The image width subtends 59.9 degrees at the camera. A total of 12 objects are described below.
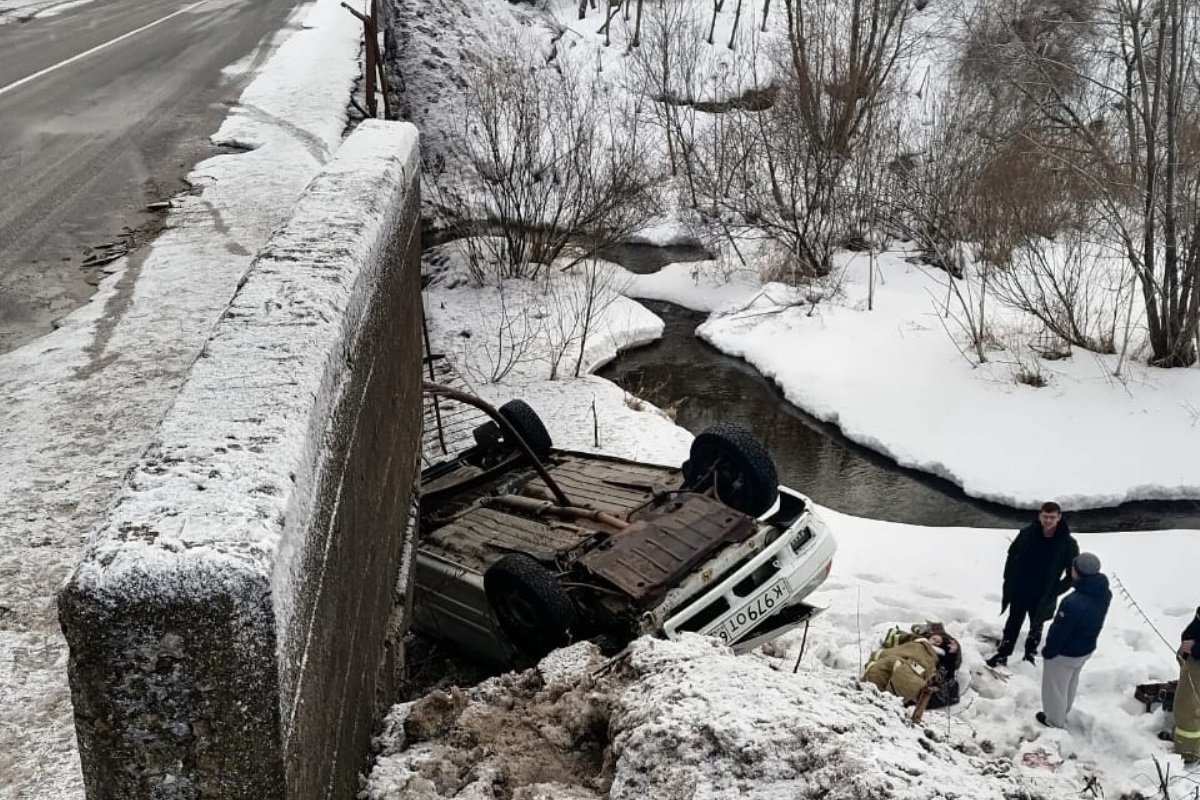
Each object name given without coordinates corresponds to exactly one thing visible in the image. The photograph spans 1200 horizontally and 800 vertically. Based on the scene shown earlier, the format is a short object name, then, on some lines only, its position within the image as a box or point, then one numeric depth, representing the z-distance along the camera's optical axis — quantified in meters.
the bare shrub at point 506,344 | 15.44
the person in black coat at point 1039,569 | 7.79
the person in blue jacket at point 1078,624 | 7.08
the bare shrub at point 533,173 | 18.05
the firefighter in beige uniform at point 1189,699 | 6.93
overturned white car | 6.29
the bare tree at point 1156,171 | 14.25
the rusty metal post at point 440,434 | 9.27
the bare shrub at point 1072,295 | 15.79
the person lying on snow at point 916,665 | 7.11
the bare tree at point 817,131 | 20.77
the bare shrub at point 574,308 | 15.95
